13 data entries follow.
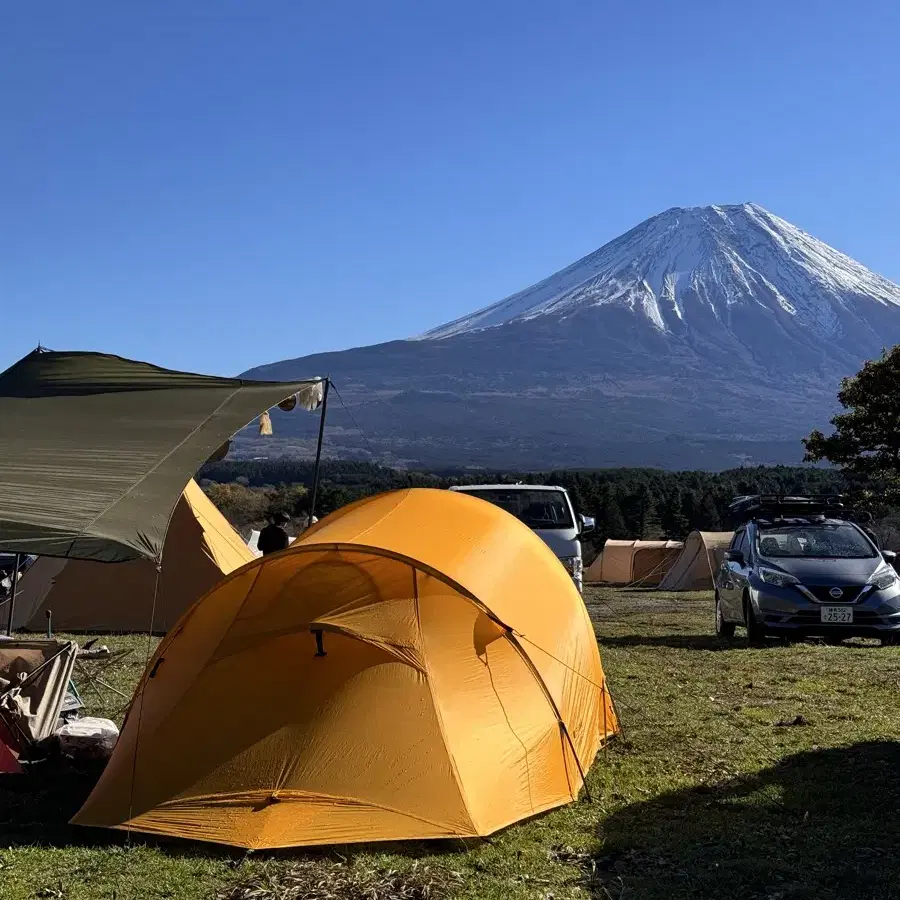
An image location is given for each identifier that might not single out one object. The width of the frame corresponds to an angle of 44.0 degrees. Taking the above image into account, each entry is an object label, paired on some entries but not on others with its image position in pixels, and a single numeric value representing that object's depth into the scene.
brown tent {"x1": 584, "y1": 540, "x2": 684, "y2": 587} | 38.00
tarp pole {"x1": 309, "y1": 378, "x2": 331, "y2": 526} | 8.30
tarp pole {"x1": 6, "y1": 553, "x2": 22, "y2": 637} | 9.11
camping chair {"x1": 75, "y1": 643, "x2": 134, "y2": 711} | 8.62
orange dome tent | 5.17
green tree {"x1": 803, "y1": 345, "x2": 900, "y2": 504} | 27.28
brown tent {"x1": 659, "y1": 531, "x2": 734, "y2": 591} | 31.81
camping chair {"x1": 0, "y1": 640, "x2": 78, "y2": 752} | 6.72
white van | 15.93
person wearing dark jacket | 12.11
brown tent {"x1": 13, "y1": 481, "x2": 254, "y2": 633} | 13.39
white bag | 6.79
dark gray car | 11.46
